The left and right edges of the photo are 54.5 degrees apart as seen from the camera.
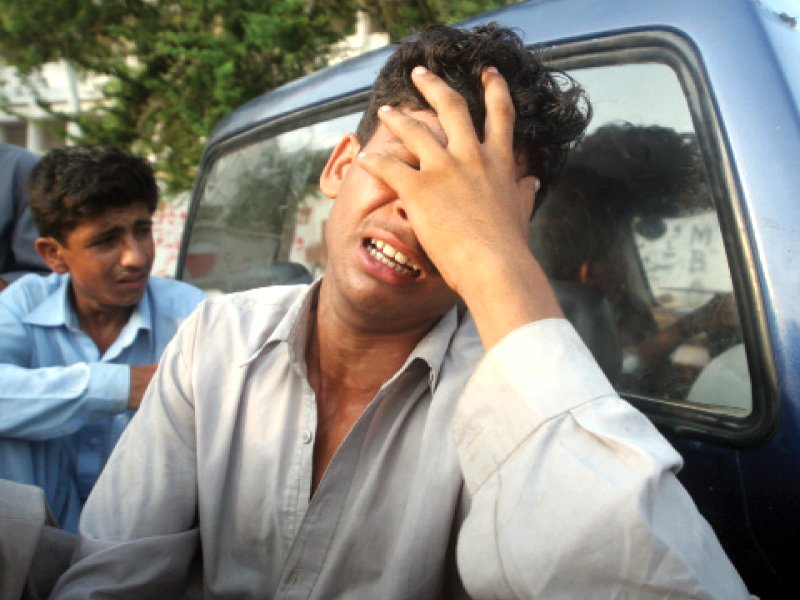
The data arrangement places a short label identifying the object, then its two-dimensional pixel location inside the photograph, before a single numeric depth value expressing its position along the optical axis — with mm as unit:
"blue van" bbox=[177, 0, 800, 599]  1351
